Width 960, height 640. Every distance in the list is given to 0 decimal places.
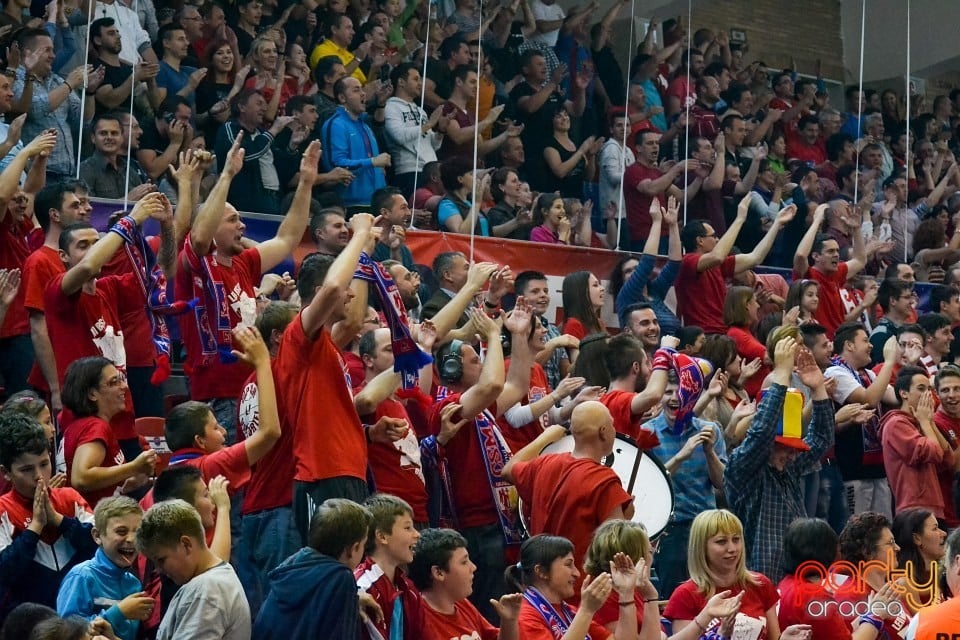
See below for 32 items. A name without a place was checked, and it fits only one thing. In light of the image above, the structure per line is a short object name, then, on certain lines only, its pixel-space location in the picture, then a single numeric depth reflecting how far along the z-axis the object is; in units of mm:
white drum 12585
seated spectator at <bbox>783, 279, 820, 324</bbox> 19209
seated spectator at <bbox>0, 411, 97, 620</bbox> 9611
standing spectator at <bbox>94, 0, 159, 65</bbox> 18493
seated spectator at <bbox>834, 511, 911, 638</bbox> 11478
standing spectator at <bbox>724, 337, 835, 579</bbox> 13262
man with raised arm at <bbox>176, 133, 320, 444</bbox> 13019
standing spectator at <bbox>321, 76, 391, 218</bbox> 18953
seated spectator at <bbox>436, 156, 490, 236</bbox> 19158
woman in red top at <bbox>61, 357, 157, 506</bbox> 10948
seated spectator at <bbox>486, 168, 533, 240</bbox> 19925
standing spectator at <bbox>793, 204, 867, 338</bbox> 20539
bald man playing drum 11274
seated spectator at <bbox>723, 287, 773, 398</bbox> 17470
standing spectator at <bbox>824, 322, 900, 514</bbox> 16511
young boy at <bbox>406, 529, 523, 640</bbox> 9969
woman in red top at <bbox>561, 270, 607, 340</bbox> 16728
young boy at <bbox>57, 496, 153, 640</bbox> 9266
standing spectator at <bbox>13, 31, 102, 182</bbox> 16408
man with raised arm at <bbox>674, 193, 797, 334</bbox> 19337
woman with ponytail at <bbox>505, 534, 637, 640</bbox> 10001
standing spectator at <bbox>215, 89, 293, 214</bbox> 18109
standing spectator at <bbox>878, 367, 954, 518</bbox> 15398
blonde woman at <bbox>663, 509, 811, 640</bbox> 11024
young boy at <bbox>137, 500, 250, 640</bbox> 8773
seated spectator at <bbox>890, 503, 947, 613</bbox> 12361
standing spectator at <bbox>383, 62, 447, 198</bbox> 20527
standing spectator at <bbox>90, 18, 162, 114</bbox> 17559
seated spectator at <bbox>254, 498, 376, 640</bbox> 9016
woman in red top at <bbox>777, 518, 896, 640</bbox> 11095
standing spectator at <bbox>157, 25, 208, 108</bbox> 18519
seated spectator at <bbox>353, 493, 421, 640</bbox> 9713
